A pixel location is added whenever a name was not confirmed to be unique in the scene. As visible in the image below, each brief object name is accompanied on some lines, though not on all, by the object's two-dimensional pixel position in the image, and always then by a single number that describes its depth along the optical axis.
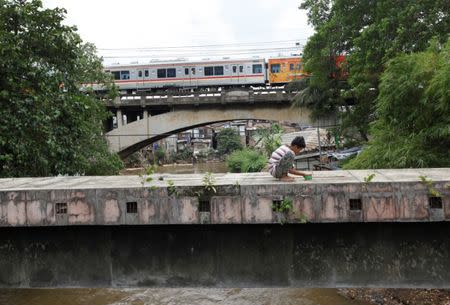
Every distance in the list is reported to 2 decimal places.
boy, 4.62
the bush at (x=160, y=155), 53.10
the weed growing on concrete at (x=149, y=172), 4.90
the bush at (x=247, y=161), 23.53
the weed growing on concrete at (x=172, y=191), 4.36
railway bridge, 24.86
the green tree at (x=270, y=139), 21.72
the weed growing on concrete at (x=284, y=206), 4.14
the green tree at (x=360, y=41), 13.19
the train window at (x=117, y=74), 31.31
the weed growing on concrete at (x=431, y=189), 3.95
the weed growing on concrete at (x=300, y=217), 4.11
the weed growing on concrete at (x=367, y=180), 4.08
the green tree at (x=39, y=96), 9.67
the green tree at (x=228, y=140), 54.78
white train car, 30.20
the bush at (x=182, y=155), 56.22
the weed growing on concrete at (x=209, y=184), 4.33
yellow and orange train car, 30.25
